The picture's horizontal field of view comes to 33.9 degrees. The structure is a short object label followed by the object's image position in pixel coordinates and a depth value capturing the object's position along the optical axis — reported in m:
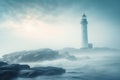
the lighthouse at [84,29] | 94.06
